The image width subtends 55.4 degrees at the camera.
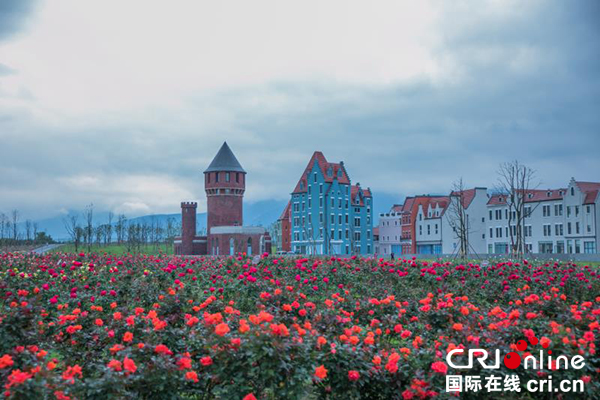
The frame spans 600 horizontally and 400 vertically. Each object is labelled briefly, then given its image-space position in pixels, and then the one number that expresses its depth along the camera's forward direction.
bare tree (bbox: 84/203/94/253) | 70.88
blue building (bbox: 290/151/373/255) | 84.44
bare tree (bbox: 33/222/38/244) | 104.68
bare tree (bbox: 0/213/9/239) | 95.72
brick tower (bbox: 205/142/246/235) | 74.38
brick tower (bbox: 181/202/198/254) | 78.69
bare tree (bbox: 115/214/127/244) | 97.84
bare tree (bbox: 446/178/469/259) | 74.76
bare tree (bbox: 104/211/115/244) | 103.38
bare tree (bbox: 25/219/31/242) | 96.70
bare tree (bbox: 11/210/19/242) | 89.28
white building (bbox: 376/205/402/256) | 93.06
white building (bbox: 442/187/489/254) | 79.06
